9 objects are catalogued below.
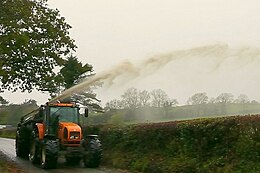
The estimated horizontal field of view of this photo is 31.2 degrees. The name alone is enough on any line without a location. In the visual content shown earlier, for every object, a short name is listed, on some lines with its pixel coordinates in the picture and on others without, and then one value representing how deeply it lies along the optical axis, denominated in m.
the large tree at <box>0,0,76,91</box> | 27.30
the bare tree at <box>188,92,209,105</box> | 41.03
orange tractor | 20.27
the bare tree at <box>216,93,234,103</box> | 39.47
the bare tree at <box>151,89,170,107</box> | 41.81
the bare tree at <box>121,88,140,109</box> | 40.19
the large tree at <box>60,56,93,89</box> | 51.69
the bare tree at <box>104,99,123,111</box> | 42.52
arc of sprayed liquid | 23.53
